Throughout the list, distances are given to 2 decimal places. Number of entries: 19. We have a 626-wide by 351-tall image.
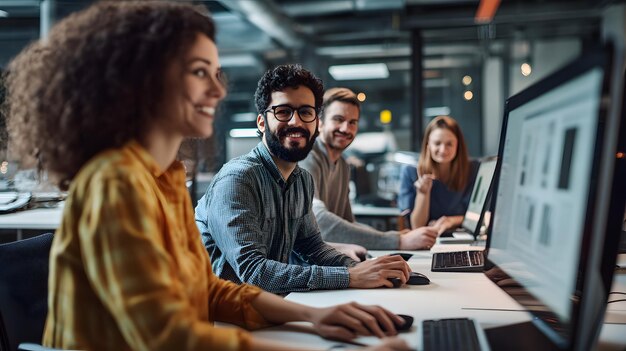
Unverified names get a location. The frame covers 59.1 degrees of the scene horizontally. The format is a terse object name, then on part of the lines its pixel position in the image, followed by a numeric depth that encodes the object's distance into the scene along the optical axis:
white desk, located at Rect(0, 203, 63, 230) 2.99
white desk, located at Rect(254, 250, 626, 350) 1.11
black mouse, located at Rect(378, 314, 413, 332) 1.13
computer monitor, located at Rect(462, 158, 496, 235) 2.48
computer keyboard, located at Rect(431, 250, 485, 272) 1.85
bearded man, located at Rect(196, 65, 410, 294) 1.52
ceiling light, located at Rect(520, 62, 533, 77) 7.30
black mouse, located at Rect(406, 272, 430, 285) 1.60
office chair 1.27
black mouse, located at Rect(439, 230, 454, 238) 2.91
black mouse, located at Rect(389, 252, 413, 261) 2.13
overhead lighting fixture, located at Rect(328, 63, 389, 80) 8.22
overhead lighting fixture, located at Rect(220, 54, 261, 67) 8.34
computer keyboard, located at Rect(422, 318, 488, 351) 1.00
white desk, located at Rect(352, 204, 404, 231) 4.12
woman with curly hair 0.80
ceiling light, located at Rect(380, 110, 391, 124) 7.96
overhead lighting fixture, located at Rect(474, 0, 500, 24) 6.27
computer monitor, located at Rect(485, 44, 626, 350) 0.78
